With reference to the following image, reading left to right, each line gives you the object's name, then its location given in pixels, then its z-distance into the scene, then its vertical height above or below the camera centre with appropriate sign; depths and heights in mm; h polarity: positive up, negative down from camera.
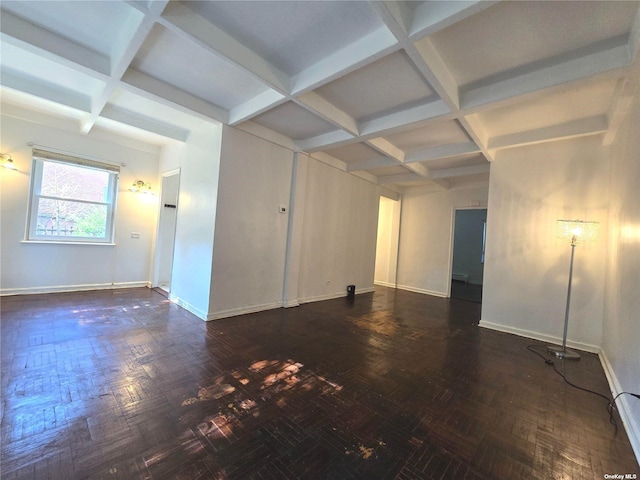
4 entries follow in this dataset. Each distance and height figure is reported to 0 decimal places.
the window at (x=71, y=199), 4539 +397
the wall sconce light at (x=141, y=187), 5457 +810
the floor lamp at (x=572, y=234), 3242 +341
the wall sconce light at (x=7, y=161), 4123 +841
